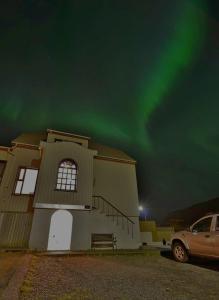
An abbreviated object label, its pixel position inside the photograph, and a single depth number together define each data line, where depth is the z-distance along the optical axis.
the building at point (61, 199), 10.50
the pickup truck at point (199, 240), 5.91
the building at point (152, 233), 15.48
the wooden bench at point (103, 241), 11.52
